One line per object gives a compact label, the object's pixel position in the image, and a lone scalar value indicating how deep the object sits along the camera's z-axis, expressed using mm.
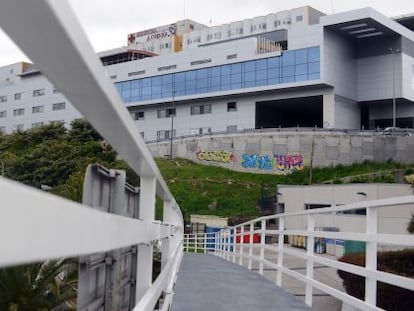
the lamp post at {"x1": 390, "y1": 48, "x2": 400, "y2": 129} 65125
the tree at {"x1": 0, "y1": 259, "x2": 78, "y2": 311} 7688
